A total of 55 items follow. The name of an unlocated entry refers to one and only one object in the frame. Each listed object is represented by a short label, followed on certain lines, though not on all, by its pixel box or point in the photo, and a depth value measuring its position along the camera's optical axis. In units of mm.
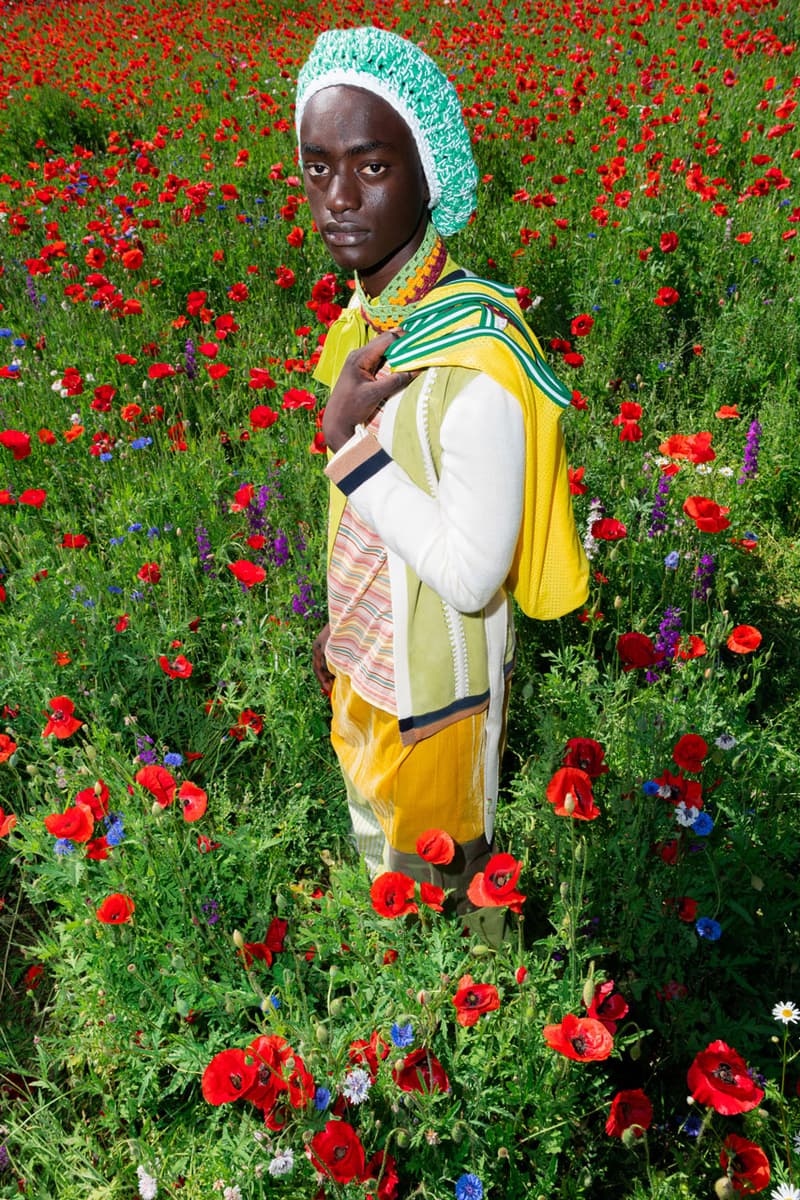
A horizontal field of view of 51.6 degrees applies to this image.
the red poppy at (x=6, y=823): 1806
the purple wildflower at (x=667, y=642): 2494
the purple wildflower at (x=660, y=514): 2887
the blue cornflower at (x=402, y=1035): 1385
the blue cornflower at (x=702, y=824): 1751
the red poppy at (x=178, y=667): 2240
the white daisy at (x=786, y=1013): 1666
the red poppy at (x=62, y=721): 1928
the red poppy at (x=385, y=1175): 1351
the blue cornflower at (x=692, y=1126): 1680
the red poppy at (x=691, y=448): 2404
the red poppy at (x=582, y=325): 3197
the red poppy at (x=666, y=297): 3492
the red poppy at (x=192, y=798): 1729
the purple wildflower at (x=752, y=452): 3145
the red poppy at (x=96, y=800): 1691
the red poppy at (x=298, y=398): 2861
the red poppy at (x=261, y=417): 2744
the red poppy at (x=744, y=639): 2236
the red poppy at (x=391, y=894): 1478
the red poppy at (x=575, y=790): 1463
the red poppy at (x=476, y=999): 1400
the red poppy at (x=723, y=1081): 1301
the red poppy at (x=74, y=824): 1579
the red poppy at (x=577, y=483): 2600
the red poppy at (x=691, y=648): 2297
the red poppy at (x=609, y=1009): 1465
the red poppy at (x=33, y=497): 2707
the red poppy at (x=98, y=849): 1673
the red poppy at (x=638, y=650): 1930
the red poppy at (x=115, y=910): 1546
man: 1336
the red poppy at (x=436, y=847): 1513
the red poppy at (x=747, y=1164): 1371
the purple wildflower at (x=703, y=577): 2656
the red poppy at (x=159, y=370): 3336
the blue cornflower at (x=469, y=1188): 1338
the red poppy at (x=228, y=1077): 1286
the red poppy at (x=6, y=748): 1938
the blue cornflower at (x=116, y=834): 1777
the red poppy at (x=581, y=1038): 1293
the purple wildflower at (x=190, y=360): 3944
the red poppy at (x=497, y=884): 1401
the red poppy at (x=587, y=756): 1615
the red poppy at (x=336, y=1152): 1254
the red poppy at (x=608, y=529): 2385
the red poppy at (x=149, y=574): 2553
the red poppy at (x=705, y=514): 2207
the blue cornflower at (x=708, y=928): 1761
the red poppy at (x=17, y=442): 2672
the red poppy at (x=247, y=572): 2268
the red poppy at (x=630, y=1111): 1426
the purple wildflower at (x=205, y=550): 2957
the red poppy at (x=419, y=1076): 1393
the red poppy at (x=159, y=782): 1659
